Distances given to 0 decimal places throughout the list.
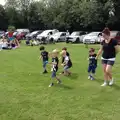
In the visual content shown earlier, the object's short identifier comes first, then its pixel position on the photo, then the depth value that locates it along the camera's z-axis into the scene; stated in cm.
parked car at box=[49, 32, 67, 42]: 3979
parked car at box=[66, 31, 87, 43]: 3859
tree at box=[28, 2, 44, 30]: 5996
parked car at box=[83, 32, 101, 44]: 3541
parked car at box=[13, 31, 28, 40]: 4816
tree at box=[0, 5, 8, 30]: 6569
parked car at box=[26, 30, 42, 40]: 4434
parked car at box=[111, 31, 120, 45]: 3431
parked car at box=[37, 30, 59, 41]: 3766
